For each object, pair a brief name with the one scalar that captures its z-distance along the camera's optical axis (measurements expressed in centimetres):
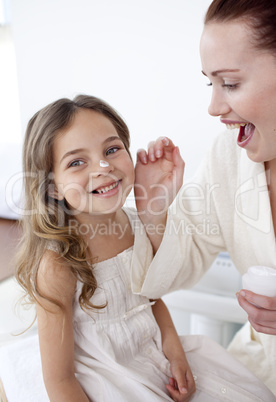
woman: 75
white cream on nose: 85
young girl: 83
